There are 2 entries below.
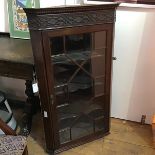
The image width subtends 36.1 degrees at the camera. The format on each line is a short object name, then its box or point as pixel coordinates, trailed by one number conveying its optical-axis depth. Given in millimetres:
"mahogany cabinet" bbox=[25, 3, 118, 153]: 1441
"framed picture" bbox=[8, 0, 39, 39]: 1955
